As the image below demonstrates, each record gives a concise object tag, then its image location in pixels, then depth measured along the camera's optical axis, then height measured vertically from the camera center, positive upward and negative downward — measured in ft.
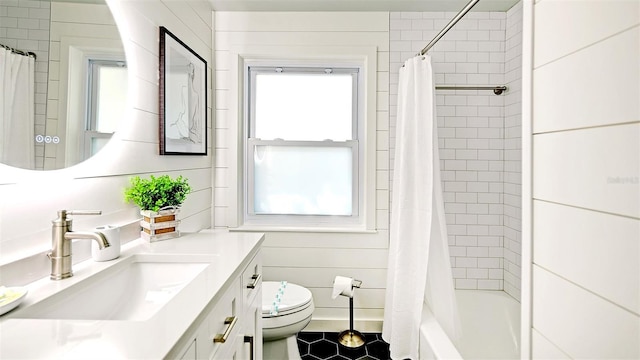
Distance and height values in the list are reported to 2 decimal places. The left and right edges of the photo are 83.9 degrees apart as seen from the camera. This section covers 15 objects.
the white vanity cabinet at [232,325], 2.85 -1.46
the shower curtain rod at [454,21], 5.53 +2.82
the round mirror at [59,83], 3.25 +1.04
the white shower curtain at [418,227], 6.69 -0.82
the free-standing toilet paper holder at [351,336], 7.79 -3.47
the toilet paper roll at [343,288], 7.64 -2.25
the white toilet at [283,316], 6.19 -2.37
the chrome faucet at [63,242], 3.46 -0.62
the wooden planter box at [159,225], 5.08 -0.65
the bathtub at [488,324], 7.63 -3.12
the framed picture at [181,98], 6.04 +1.58
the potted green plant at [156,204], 5.06 -0.34
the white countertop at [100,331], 2.13 -1.02
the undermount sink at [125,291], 3.14 -1.14
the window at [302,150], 9.02 +0.84
